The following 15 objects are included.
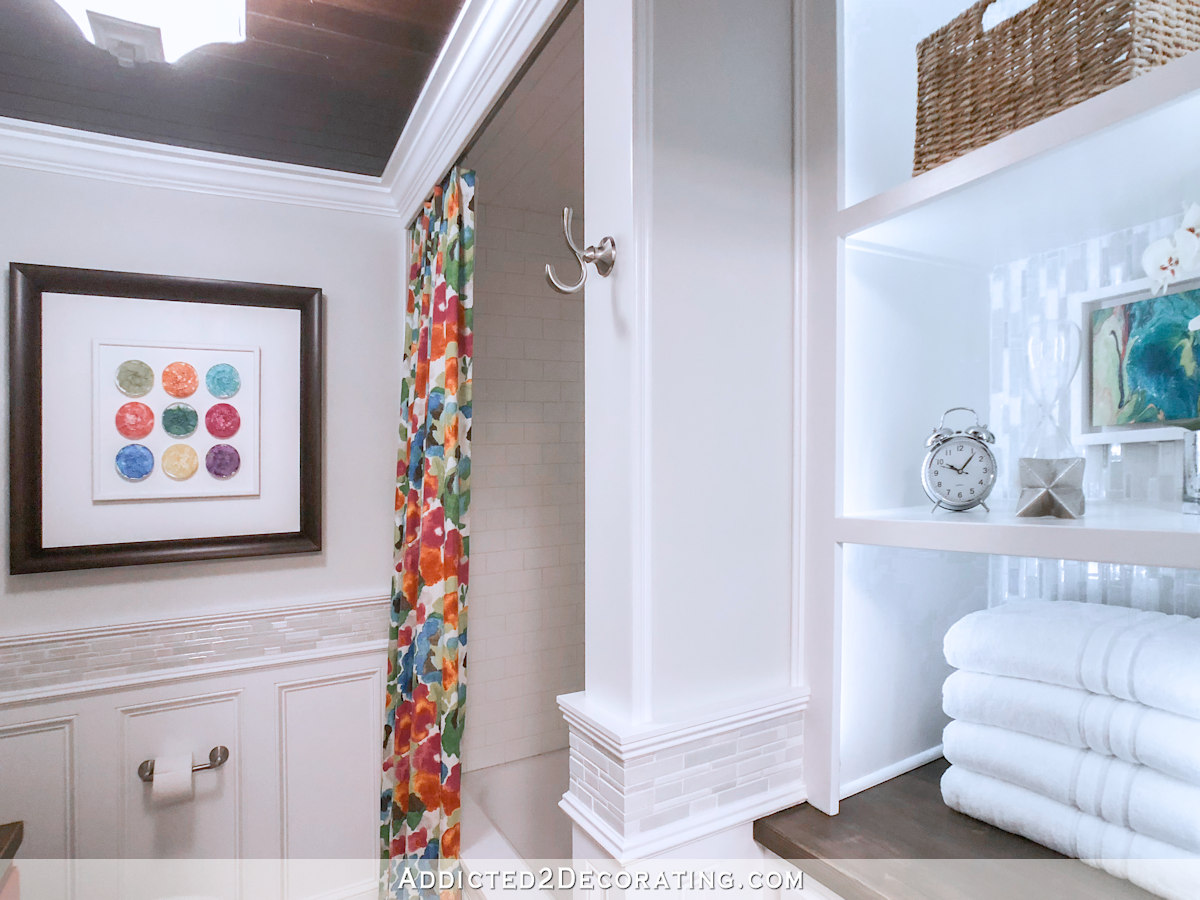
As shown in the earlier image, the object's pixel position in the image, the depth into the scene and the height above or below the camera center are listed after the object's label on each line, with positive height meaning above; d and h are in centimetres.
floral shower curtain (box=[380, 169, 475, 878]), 167 -24
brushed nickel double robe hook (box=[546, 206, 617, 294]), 90 +28
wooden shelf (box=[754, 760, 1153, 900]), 75 -53
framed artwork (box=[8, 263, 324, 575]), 180 +9
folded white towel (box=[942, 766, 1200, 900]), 68 -47
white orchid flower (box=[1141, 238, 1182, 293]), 72 +21
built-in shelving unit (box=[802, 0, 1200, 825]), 94 +13
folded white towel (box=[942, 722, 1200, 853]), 68 -40
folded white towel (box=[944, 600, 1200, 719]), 70 -25
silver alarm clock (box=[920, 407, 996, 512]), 85 -3
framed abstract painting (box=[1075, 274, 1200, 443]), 73 +10
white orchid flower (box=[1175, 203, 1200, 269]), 70 +23
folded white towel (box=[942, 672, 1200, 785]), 68 -33
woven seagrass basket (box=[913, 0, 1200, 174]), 65 +43
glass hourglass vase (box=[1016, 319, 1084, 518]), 76 +2
